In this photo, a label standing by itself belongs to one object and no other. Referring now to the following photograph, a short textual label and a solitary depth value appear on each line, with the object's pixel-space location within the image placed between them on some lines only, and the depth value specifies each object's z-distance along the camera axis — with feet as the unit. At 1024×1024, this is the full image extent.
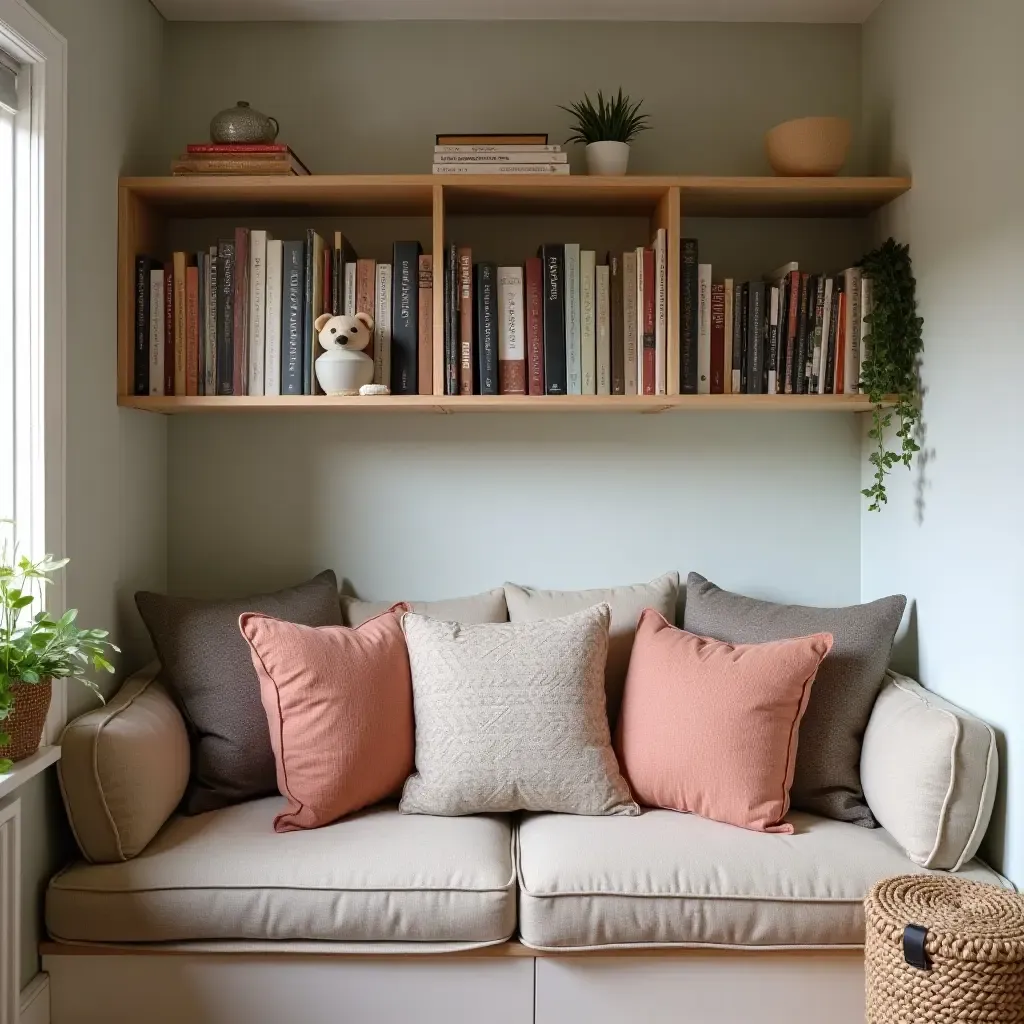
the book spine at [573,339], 8.36
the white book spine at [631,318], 8.35
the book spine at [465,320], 8.23
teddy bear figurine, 8.07
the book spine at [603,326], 8.37
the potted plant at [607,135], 8.34
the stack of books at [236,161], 8.19
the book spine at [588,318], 8.35
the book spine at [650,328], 8.29
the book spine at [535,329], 8.36
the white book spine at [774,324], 8.46
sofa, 6.54
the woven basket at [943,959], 5.60
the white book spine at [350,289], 8.43
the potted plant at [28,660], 5.82
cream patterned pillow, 7.36
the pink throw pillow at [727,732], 7.22
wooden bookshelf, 8.11
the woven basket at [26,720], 5.95
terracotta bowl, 8.28
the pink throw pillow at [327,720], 7.26
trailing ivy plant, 8.14
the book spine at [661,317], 8.25
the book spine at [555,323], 8.33
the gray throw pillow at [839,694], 7.53
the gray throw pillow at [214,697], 7.67
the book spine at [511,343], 8.35
